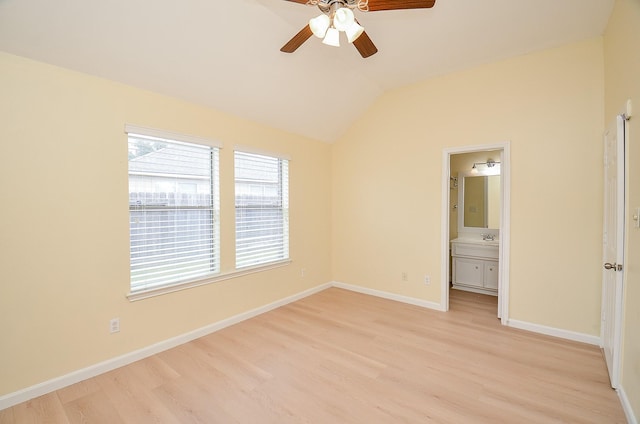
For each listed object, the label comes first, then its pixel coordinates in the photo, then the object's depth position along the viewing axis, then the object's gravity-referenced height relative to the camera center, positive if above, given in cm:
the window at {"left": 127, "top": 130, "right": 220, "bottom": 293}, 263 -4
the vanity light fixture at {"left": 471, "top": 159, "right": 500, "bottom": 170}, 457 +70
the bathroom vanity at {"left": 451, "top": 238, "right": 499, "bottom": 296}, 430 -93
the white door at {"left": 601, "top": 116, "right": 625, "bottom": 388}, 203 -31
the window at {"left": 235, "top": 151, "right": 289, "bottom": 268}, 350 -3
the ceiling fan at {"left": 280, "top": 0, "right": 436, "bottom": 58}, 169 +117
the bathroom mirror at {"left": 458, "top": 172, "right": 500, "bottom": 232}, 462 +7
